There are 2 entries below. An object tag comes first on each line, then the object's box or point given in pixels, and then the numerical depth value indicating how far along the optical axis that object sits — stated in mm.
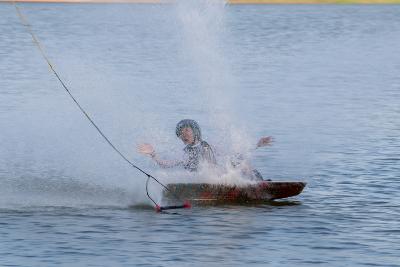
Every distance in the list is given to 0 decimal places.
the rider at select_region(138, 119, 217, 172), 29422
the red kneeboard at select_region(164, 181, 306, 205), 29250
